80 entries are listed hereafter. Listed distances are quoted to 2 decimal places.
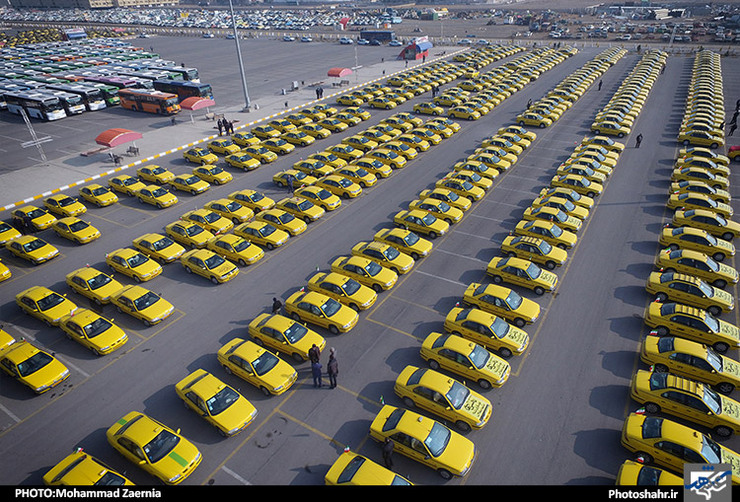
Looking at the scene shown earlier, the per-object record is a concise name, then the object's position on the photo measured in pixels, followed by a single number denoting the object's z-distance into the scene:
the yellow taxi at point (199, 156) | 35.91
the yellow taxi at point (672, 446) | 12.27
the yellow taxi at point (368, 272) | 21.27
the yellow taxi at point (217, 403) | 14.41
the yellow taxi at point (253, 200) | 28.52
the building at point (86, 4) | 198.00
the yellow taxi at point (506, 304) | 18.75
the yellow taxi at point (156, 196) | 29.67
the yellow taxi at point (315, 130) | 41.94
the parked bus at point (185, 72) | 63.44
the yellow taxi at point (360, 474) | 11.92
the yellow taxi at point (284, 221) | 26.28
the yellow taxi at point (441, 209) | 26.85
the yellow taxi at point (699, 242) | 22.20
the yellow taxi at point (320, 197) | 29.08
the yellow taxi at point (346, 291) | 19.98
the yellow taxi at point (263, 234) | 24.98
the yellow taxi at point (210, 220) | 26.27
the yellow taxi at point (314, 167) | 33.31
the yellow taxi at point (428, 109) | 48.09
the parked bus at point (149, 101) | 50.62
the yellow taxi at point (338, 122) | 44.09
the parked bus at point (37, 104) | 49.94
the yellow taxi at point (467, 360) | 15.91
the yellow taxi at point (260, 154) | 36.91
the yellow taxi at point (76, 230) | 26.17
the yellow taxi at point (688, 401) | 13.80
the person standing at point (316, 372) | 15.92
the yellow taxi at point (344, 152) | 36.38
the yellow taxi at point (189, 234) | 24.95
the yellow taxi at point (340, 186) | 30.66
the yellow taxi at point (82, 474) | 12.03
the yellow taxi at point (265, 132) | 41.66
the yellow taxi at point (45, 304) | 19.53
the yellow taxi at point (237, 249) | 23.56
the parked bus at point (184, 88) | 51.34
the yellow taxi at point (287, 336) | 17.47
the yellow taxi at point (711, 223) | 23.70
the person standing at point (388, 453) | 12.85
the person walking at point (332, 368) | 15.80
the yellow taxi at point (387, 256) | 22.42
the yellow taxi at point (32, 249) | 24.36
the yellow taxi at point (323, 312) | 18.81
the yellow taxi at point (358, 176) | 32.09
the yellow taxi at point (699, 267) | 20.28
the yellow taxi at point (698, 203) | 25.28
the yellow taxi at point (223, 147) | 38.00
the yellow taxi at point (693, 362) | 15.25
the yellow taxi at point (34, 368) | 16.25
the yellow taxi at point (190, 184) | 31.34
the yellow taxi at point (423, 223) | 25.48
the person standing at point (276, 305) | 19.66
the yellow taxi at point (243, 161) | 35.38
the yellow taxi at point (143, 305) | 19.52
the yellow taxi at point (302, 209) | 27.70
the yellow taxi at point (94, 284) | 20.75
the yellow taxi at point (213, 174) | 33.03
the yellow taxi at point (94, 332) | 18.00
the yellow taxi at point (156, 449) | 12.93
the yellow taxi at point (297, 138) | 40.38
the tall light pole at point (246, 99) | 49.22
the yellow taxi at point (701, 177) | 28.50
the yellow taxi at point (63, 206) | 28.58
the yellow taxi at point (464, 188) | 29.31
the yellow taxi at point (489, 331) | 17.17
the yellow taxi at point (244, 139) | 39.56
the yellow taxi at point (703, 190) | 26.75
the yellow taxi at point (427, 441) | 12.95
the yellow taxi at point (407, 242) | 23.66
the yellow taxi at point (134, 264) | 22.44
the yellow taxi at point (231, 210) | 27.42
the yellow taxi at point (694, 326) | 16.95
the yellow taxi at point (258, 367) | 16.02
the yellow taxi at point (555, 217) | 24.83
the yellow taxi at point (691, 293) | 18.77
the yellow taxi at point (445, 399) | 14.35
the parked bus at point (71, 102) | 51.44
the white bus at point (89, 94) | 53.28
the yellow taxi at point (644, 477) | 11.45
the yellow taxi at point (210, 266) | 22.30
